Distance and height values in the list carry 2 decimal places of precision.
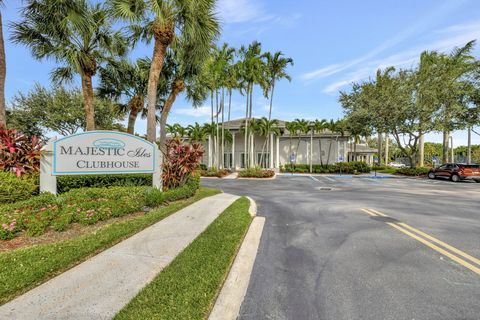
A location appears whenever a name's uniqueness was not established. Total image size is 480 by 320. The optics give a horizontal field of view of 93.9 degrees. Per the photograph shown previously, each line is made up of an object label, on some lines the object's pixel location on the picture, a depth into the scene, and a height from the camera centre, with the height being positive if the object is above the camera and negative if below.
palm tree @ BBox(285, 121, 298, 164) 30.67 +4.31
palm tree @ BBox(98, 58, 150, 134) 15.14 +5.46
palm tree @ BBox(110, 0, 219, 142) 9.96 +6.40
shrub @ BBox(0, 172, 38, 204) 5.78 -0.77
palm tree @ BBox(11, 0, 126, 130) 10.11 +6.09
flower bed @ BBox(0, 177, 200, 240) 4.94 -1.30
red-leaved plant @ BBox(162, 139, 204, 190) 9.37 -0.11
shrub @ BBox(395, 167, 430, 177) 25.41 -1.59
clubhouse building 32.12 +1.47
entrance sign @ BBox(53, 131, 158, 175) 6.68 +0.16
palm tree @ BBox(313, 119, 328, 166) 30.44 +4.52
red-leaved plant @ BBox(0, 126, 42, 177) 6.23 +0.16
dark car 18.89 -1.20
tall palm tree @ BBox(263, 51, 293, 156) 24.41 +10.14
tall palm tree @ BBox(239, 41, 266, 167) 23.36 +9.71
